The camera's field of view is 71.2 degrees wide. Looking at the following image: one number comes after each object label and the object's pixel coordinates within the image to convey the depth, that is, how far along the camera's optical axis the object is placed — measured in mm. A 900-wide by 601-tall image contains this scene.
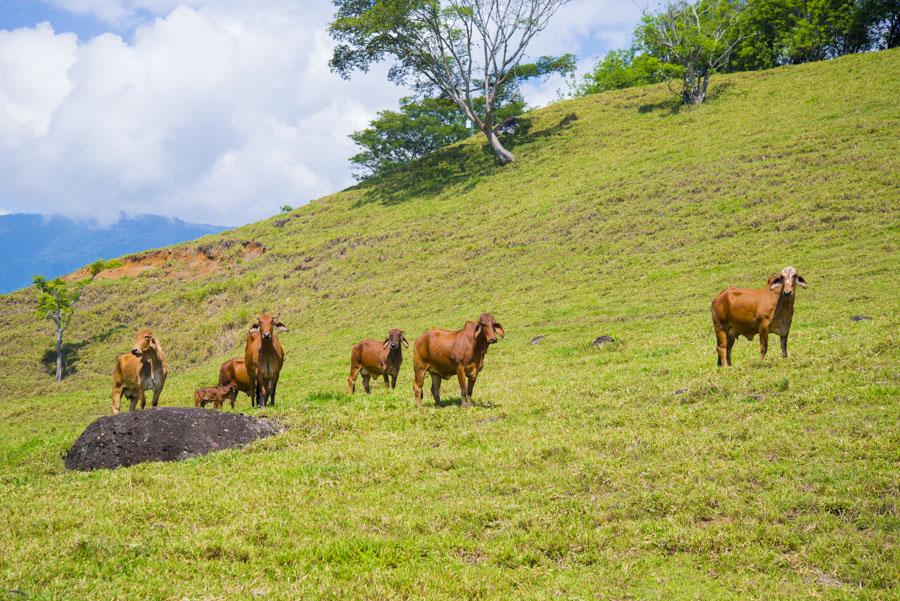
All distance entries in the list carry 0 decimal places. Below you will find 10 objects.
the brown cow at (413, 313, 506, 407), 13641
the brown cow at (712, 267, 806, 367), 14461
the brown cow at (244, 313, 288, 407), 16891
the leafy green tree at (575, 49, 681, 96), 59438
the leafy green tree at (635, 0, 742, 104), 54781
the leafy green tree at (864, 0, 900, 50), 64938
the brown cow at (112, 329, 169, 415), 16766
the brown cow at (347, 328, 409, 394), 18625
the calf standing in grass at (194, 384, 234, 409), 21094
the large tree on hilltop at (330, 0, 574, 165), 53562
